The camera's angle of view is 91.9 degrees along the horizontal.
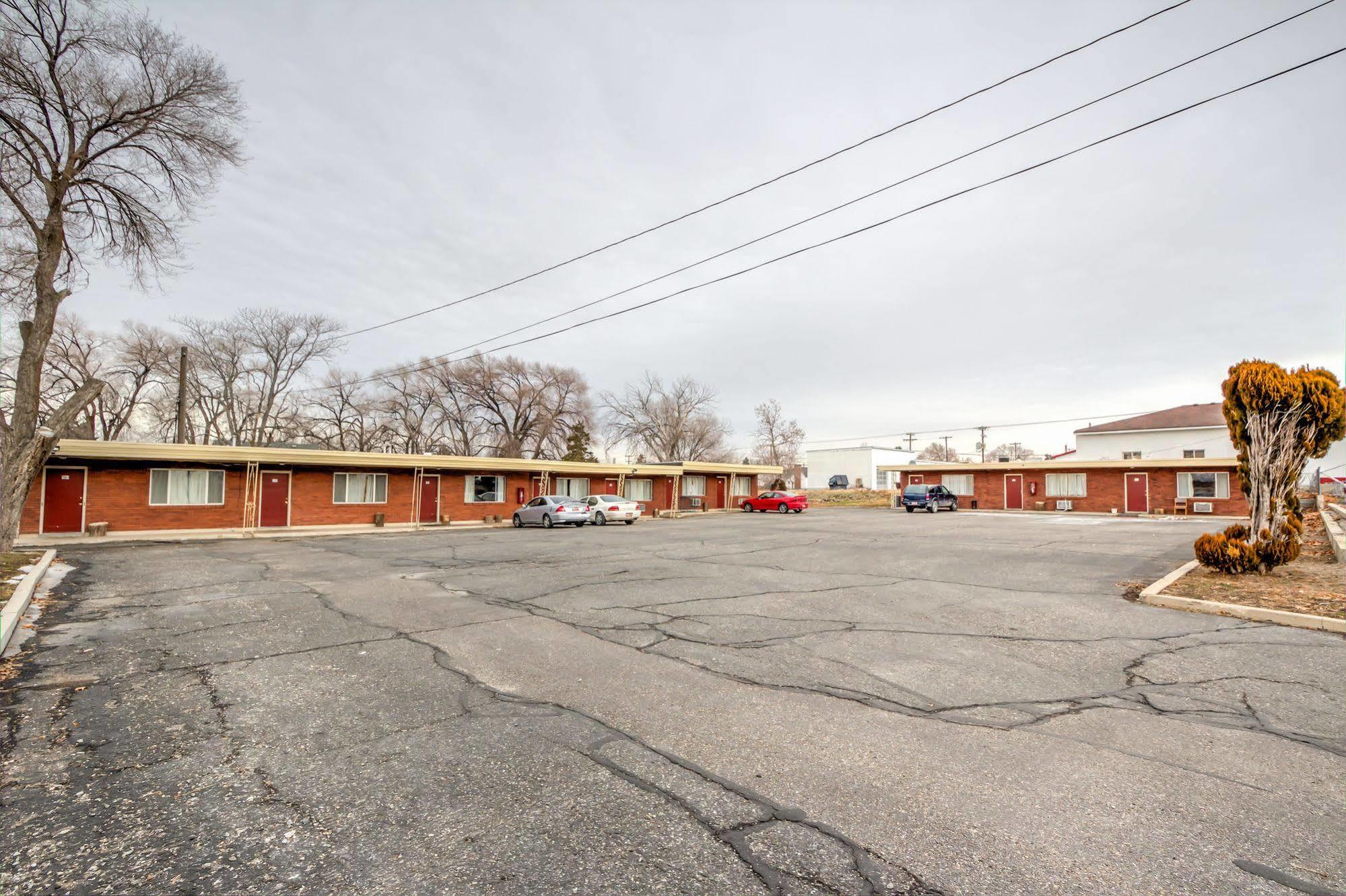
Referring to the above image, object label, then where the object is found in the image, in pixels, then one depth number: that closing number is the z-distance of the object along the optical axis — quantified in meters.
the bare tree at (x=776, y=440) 72.06
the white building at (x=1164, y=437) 46.44
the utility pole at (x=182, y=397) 29.03
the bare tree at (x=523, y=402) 52.66
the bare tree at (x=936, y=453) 98.39
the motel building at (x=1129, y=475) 34.88
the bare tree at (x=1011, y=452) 90.69
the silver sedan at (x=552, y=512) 27.73
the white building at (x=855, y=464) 83.50
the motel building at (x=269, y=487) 21.81
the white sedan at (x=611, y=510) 30.16
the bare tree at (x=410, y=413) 51.31
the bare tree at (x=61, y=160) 13.97
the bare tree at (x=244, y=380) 44.31
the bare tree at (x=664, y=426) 63.47
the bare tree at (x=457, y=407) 52.03
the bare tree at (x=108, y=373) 40.00
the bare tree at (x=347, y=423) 49.22
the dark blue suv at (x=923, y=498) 38.41
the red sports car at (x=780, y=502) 40.38
